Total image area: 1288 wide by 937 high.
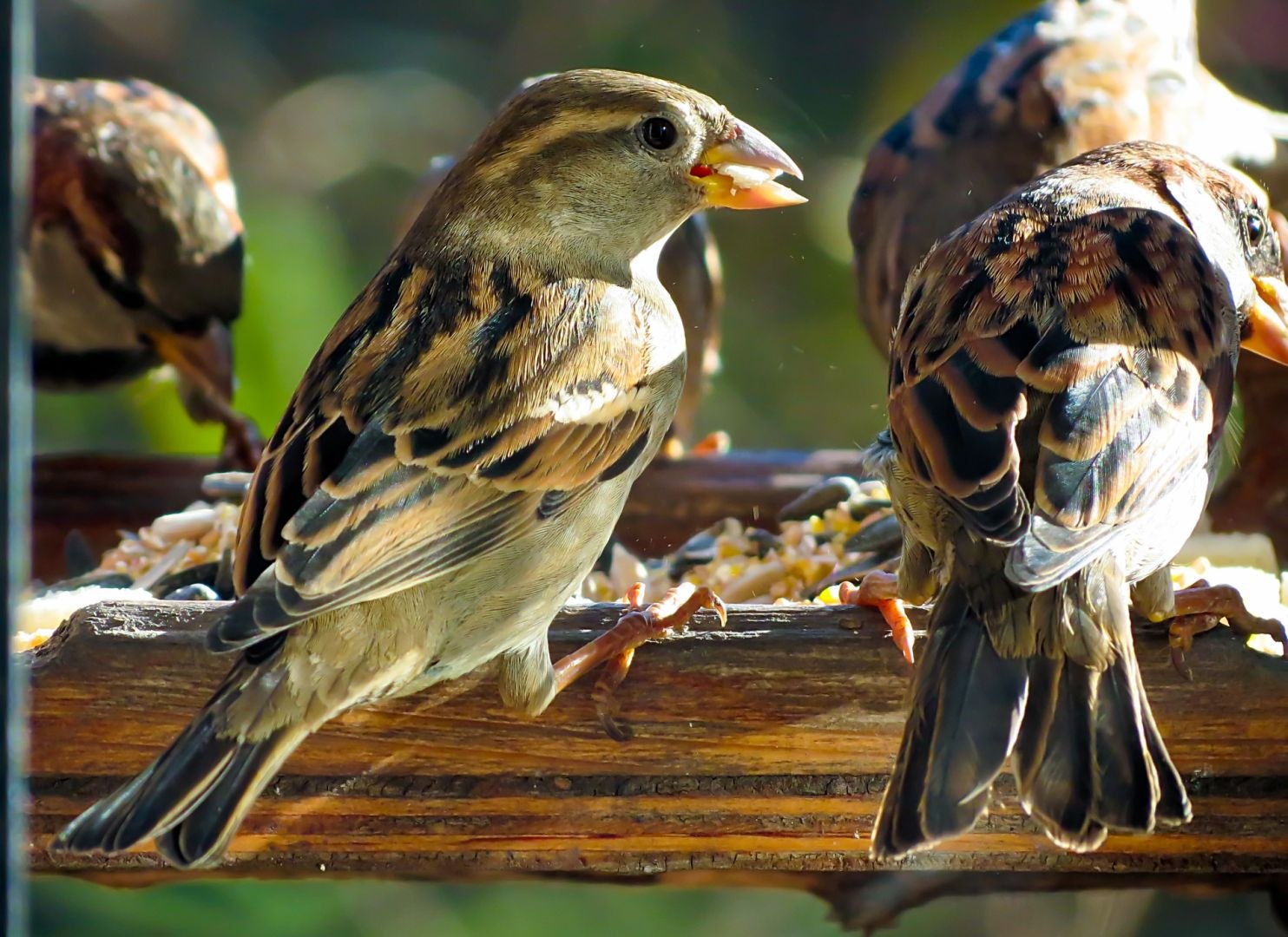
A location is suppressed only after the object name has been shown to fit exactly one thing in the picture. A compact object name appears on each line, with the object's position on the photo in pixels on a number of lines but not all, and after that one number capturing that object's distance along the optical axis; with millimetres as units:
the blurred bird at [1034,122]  2680
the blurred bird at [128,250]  2759
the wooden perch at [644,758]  2554
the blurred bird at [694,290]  2748
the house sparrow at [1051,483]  2532
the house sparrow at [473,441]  2534
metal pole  1853
